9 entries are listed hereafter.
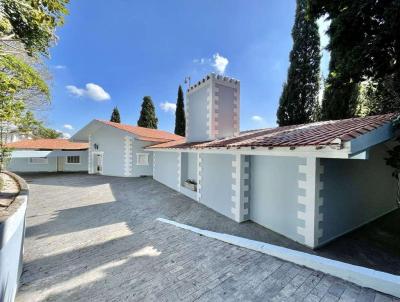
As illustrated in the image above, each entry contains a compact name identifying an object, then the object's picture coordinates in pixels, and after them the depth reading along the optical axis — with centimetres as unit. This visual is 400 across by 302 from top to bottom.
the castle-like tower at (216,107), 999
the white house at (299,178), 429
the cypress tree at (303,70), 1703
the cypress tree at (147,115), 3356
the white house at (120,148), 1730
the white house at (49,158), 1983
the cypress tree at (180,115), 3007
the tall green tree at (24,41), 375
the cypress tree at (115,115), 3488
